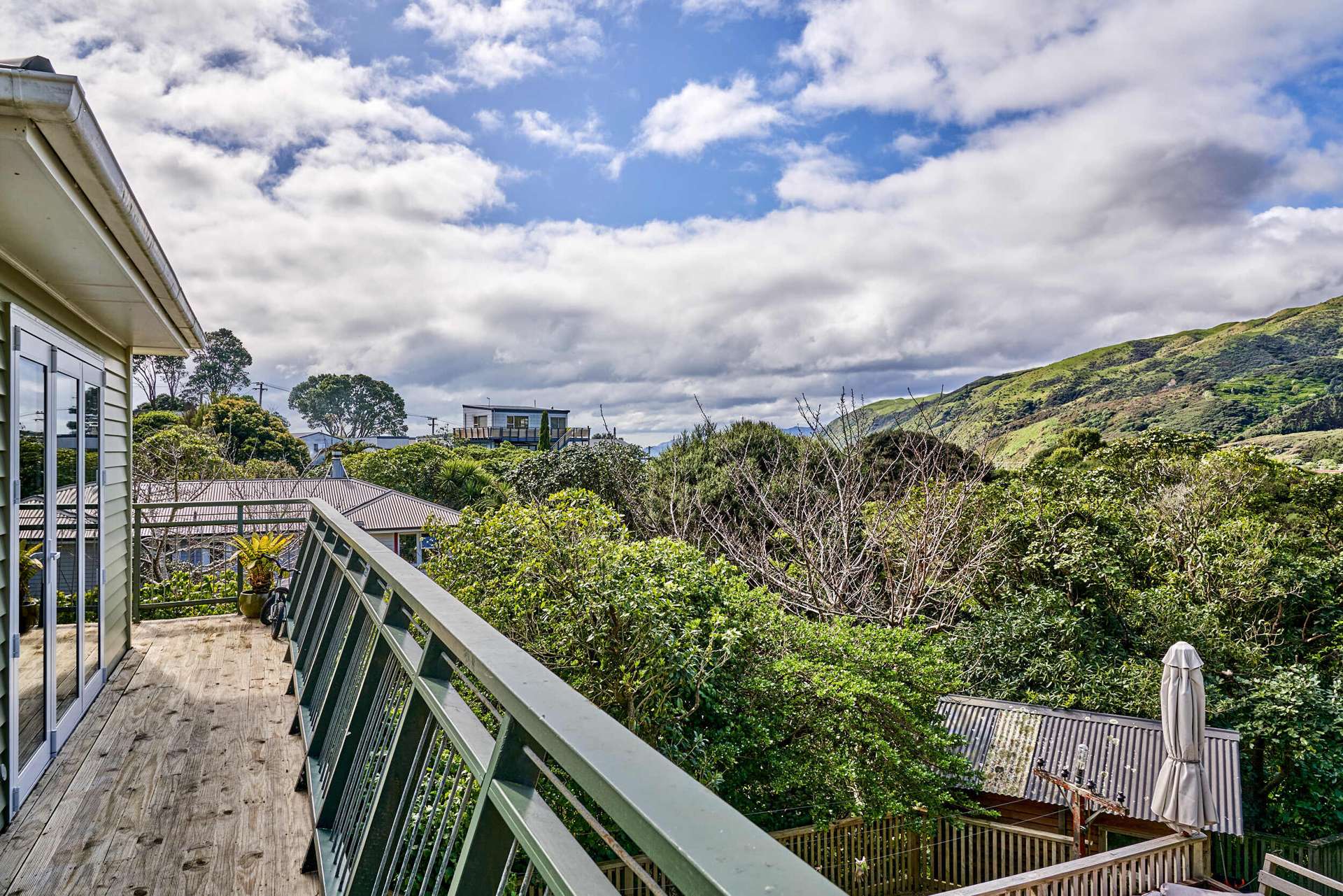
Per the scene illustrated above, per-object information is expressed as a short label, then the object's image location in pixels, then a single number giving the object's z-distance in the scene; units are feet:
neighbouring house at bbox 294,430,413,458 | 184.34
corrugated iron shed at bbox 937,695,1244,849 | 34.94
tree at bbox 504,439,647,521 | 72.38
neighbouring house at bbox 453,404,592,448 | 171.12
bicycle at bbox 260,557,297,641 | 18.78
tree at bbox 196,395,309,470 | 98.48
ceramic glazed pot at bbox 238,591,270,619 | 20.75
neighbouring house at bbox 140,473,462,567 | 52.65
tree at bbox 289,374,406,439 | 203.72
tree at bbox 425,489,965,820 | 21.39
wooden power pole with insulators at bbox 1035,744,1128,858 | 31.37
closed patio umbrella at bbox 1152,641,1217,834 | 28.37
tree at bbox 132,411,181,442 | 88.17
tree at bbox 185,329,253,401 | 164.45
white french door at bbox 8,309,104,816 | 9.80
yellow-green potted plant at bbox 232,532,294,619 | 20.80
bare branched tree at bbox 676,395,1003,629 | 33.73
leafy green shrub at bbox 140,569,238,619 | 22.44
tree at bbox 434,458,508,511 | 94.58
